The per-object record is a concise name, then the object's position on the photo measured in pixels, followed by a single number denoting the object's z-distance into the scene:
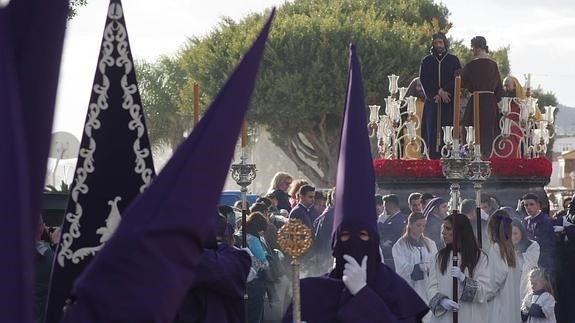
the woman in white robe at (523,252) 12.53
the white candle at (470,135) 13.48
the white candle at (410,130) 17.84
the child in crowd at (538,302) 12.09
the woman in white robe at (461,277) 10.92
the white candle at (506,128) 17.61
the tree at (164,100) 57.22
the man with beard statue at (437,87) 17.98
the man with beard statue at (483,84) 17.75
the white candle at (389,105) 17.81
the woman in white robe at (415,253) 12.21
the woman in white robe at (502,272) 11.65
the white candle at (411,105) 17.88
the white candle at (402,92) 18.44
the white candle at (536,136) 17.94
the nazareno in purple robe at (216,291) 7.14
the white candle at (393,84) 18.25
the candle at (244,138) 10.41
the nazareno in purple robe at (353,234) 6.57
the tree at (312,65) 45.91
